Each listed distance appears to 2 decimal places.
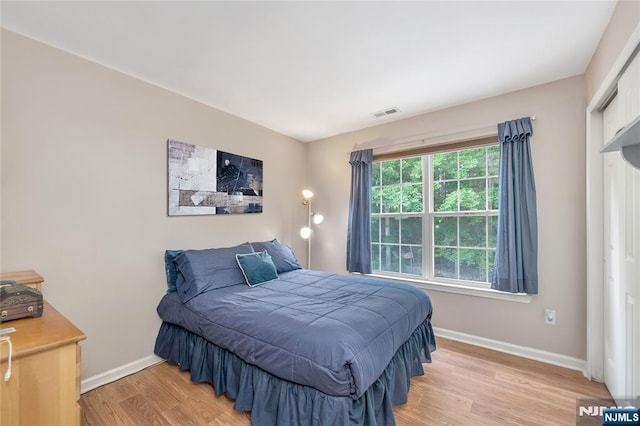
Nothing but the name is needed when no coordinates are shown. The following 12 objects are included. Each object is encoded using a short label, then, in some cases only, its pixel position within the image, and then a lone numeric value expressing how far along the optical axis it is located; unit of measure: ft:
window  9.43
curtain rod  9.18
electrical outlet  8.09
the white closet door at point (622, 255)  5.11
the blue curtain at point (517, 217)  8.25
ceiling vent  10.23
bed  4.71
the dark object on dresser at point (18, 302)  4.20
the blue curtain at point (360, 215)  11.59
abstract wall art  8.69
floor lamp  12.90
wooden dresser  3.33
